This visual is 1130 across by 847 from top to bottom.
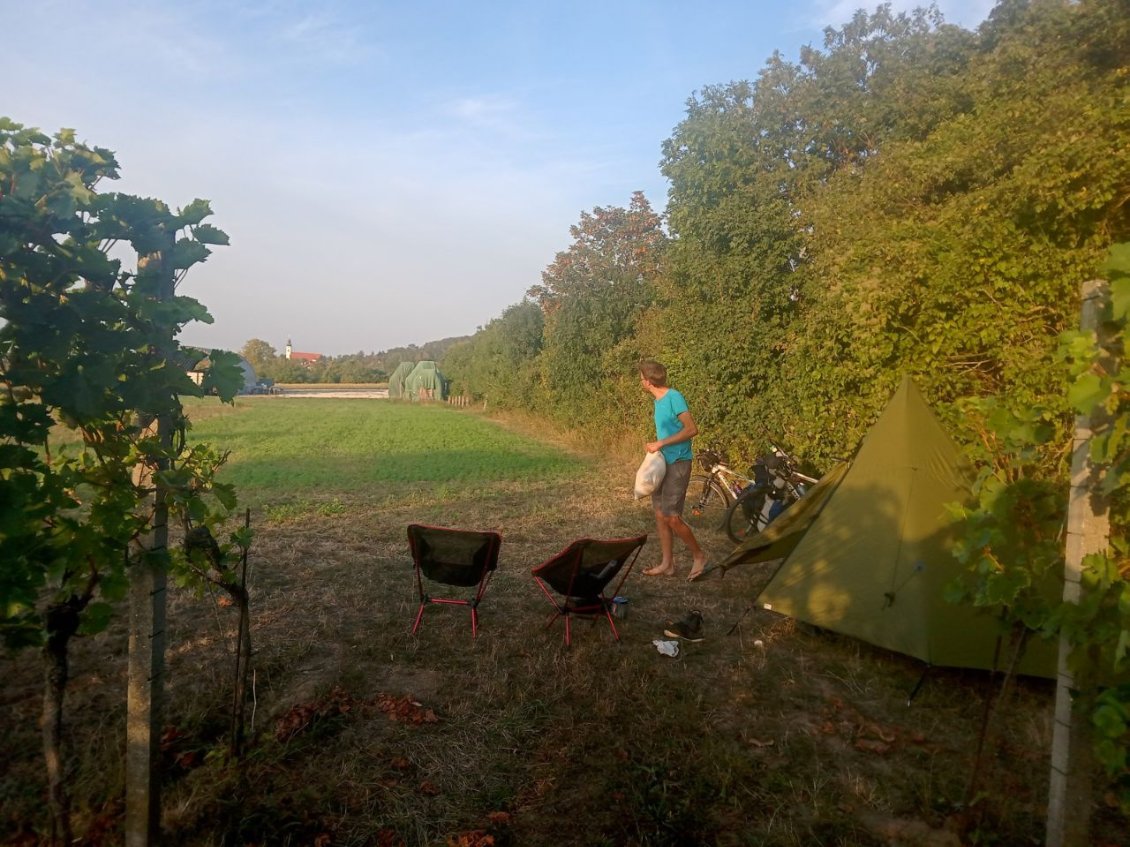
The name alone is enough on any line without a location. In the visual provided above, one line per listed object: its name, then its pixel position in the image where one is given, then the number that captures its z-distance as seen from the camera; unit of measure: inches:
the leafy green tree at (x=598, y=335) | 686.5
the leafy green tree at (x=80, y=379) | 81.7
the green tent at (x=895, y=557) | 161.0
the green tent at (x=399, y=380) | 2188.7
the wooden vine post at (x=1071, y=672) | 84.4
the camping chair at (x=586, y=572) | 174.6
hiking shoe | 191.3
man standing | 233.5
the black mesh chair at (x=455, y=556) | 178.7
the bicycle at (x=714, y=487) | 349.7
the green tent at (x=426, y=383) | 1991.9
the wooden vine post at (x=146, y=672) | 99.4
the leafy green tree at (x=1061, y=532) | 73.1
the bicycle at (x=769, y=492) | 294.1
